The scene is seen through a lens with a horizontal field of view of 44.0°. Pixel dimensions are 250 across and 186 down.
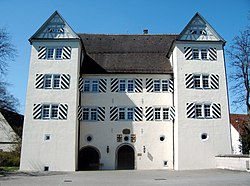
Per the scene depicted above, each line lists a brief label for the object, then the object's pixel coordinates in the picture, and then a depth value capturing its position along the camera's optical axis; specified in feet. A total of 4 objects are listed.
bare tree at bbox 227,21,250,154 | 81.85
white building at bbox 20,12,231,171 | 80.02
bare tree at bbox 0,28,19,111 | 87.90
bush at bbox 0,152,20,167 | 94.53
